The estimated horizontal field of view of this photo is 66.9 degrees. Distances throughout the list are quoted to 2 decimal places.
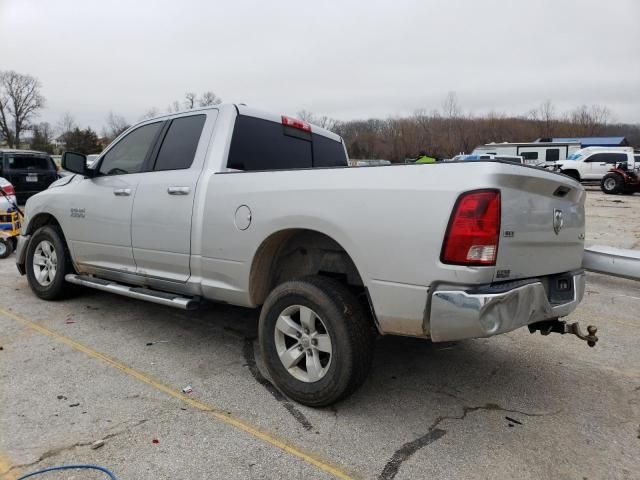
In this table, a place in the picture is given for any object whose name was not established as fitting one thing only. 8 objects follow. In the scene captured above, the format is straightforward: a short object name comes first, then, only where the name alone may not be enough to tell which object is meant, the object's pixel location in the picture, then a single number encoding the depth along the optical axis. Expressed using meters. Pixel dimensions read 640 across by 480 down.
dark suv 14.38
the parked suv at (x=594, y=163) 26.62
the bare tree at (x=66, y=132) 76.25
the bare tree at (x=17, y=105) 72.32
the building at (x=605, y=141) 61.58
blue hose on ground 2.33
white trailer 47.66
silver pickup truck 2.47
